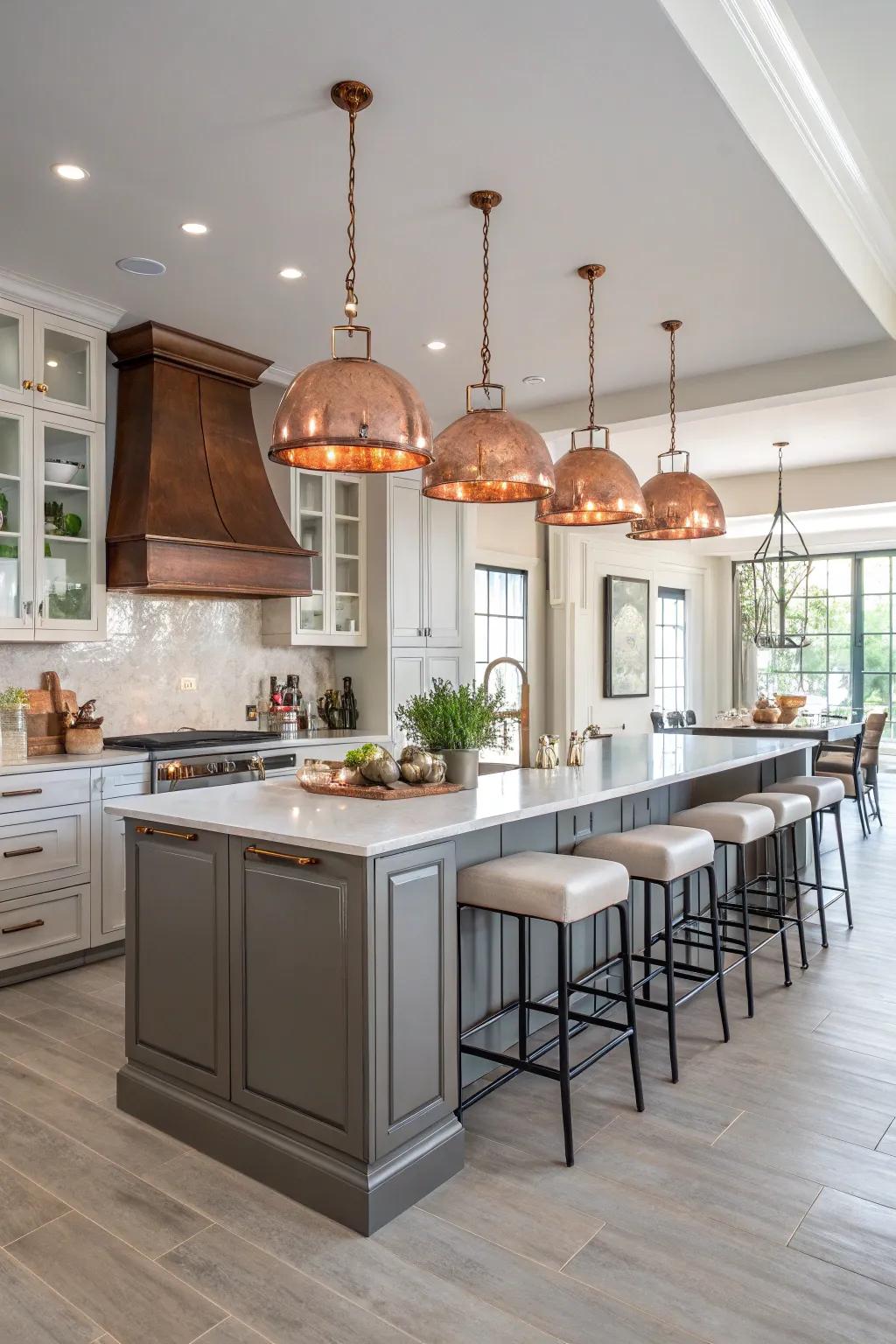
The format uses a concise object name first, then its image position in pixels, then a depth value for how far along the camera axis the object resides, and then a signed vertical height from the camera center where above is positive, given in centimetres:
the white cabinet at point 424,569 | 606 +71
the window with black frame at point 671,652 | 1086 +27
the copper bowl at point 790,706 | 740 -25
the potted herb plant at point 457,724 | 315 -17
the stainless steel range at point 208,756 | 439 -42
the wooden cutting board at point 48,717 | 442 -22
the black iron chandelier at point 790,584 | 1127 +114
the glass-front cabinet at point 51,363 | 416 +143
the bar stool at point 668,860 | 310 -64
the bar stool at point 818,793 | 474 -61
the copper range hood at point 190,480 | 451 +99
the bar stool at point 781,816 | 417 -65
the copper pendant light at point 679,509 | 416 +74
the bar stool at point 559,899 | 258 -65
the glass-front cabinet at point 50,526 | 418 +69
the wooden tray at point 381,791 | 292 -38
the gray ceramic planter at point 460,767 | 315 -32
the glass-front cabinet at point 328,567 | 564 +68
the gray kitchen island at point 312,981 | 227 -83
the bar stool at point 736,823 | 378 -61
